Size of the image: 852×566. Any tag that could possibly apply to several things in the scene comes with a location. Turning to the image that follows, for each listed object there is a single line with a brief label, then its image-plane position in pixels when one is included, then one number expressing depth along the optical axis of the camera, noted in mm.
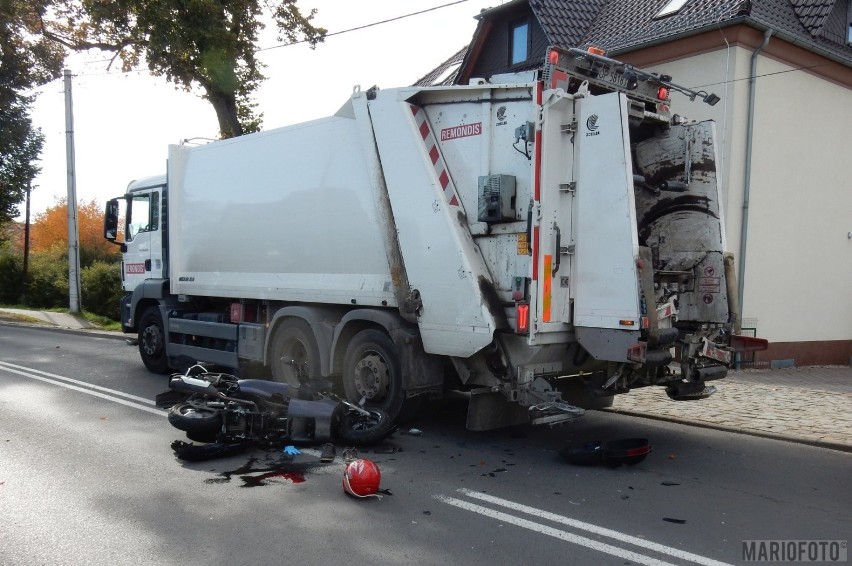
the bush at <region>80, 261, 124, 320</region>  25283
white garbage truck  5777
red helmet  4902
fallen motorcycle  6230
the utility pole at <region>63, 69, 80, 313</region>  22766
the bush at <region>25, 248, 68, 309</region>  32594
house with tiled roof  11930
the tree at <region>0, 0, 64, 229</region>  18938
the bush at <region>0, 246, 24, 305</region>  35719
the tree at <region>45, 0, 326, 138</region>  15328
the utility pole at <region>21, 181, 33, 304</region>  32469
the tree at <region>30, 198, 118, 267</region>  49875
